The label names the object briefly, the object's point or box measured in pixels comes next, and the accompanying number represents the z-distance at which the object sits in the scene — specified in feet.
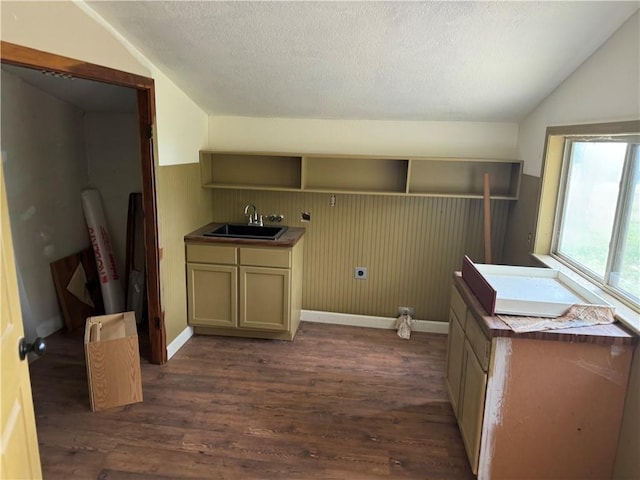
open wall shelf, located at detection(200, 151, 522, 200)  11.58
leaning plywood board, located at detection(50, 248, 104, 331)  11.82
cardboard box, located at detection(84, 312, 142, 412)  8.38
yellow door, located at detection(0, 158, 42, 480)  3.96
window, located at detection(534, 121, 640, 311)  6.82
